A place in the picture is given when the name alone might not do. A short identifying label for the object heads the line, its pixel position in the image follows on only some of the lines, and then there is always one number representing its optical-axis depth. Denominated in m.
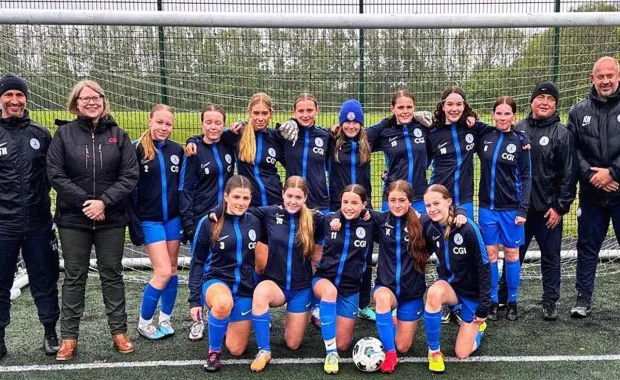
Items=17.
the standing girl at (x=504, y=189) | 4.57
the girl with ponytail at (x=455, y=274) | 3.89
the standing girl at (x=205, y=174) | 4.36
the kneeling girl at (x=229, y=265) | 3.90
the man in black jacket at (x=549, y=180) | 4.62
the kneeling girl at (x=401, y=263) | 4.00
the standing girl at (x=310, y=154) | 4.51
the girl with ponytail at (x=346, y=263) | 4.04
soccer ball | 3.77
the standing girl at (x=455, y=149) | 4.66
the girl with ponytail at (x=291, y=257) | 4.02
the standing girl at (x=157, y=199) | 4.25
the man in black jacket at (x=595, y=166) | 4.55
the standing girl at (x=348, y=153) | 4.48
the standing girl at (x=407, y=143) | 4.59
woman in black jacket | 3.79
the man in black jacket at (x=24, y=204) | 3.79
